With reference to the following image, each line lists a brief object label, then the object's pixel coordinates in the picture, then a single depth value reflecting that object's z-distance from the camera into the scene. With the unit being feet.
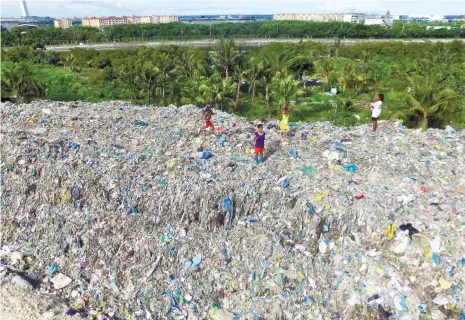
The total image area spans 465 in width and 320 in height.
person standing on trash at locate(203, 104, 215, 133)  31.58
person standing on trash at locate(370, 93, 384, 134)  30.55
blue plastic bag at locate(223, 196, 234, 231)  23.32
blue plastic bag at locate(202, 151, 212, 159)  27.76
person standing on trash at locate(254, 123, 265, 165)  25.53
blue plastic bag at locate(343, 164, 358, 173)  25.78
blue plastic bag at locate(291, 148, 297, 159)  27.94
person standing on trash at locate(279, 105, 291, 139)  29.94
